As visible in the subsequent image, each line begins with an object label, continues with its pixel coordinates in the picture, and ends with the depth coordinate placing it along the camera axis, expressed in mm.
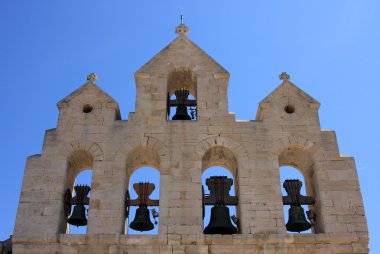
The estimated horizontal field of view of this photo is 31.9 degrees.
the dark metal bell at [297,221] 15625
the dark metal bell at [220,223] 15414
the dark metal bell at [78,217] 15617
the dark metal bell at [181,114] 17797
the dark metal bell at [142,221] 15695
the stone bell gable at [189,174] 14492
